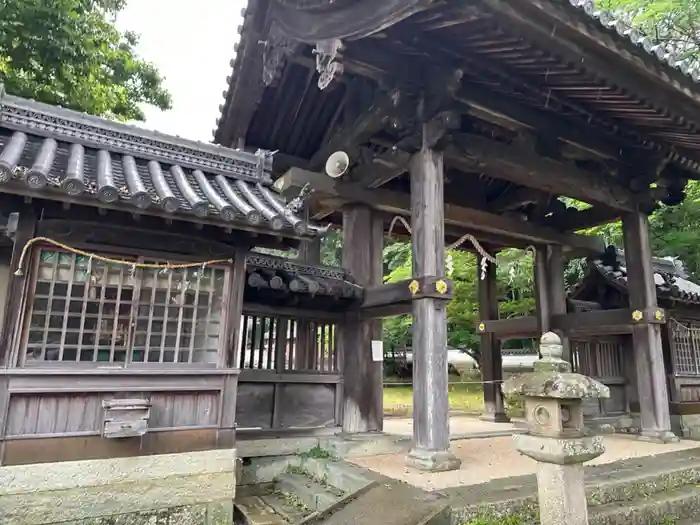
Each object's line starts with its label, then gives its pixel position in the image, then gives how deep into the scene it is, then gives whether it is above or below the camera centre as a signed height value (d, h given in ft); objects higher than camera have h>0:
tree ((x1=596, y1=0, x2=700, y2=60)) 28.96 +23.29
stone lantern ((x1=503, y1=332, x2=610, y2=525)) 11.55 -1.83
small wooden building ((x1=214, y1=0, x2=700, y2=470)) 16.62 +10.84
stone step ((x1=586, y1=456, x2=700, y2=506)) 16.65 -4.32
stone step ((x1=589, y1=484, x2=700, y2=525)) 15.72 -4.93
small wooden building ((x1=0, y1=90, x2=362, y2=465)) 14.53 +2.54
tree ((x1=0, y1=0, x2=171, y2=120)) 29.81 +20.24
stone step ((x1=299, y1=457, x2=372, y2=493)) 17.69 -4.49
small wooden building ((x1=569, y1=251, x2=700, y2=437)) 31.78 +1.28
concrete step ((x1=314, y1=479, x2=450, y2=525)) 12.16 -4.02
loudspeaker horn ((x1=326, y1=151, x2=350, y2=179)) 24.36 +10.09
